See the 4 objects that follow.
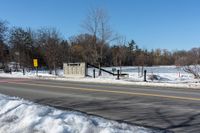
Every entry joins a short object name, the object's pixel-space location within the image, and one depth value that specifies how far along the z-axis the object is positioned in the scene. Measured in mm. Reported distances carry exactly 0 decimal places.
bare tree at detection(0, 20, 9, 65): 38970
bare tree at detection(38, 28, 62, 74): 29712
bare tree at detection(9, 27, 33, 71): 38468
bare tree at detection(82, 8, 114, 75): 23443
